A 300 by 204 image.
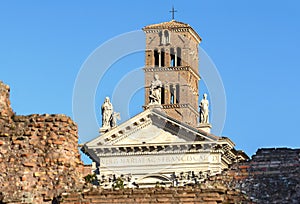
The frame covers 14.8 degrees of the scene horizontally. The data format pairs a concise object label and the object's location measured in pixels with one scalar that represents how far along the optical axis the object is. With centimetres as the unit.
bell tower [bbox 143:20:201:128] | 11175
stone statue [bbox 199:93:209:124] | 8162
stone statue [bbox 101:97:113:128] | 8706
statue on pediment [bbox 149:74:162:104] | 8812
